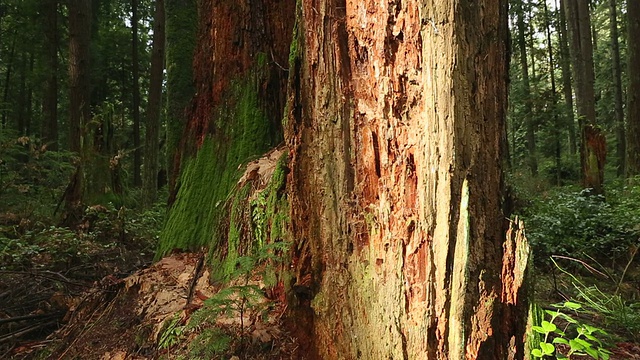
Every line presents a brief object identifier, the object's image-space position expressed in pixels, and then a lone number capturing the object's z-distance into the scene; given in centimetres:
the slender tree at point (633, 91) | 1076
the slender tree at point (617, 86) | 1823
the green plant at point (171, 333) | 277
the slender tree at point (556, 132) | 1551
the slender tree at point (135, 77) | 1947
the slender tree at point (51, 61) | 1516
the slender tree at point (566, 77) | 1826
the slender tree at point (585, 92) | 1042
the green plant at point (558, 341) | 197
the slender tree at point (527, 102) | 1705
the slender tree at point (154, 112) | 1250
